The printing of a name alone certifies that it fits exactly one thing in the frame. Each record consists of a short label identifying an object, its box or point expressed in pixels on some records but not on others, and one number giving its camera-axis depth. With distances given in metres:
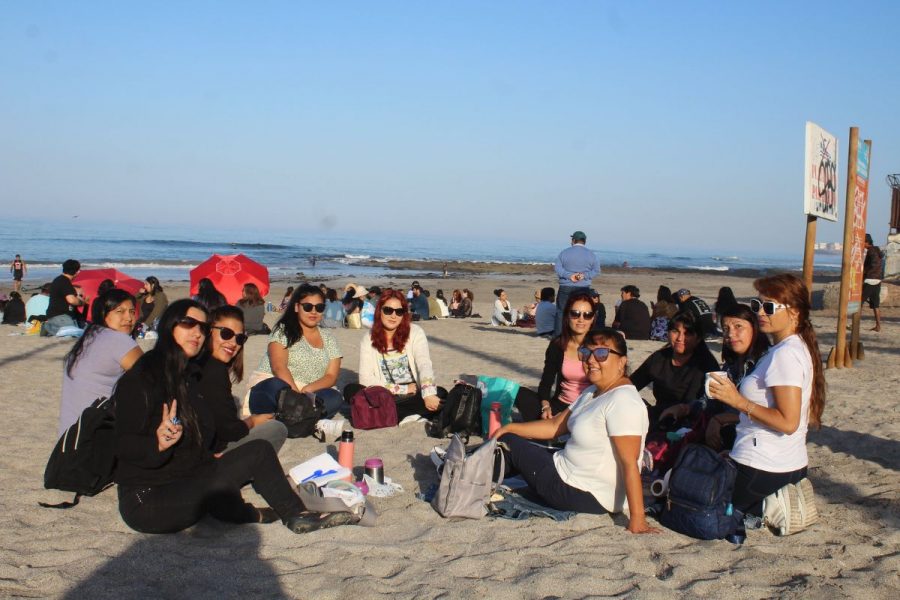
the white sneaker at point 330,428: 6.56
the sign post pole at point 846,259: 9.73
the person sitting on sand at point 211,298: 7.26
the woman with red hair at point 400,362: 7.04
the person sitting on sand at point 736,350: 4.99
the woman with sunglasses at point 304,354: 7.00
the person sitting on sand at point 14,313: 16.08
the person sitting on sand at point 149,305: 14.98
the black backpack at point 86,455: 4.60
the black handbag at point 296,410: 6.51
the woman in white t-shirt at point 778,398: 4.27
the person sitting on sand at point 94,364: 5.11
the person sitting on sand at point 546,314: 14.89
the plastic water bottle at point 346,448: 5.24
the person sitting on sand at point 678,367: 6.08
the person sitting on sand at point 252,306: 13.83
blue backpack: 4.38
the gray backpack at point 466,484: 4.76
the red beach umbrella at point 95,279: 15.03
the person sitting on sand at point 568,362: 6.53
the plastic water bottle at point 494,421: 6.04
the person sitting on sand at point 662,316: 13.87
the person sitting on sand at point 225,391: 5.09
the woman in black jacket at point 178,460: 4.09
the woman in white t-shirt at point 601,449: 4.45
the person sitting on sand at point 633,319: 13.87
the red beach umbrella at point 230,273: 14.41
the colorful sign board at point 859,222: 10.09
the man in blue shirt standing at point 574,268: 11.94
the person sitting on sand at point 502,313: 18.23
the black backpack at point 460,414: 6.72
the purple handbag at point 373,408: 6.99
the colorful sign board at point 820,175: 8.17
